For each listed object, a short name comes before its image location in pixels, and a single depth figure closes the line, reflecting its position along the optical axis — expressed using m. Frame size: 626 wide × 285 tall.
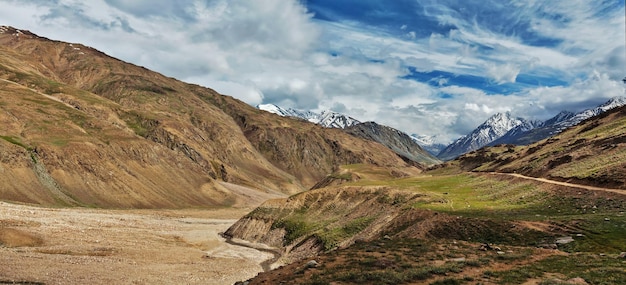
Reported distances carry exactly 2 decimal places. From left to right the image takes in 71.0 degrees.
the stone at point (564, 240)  33.08
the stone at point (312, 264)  30.71
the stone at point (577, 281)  22.38
